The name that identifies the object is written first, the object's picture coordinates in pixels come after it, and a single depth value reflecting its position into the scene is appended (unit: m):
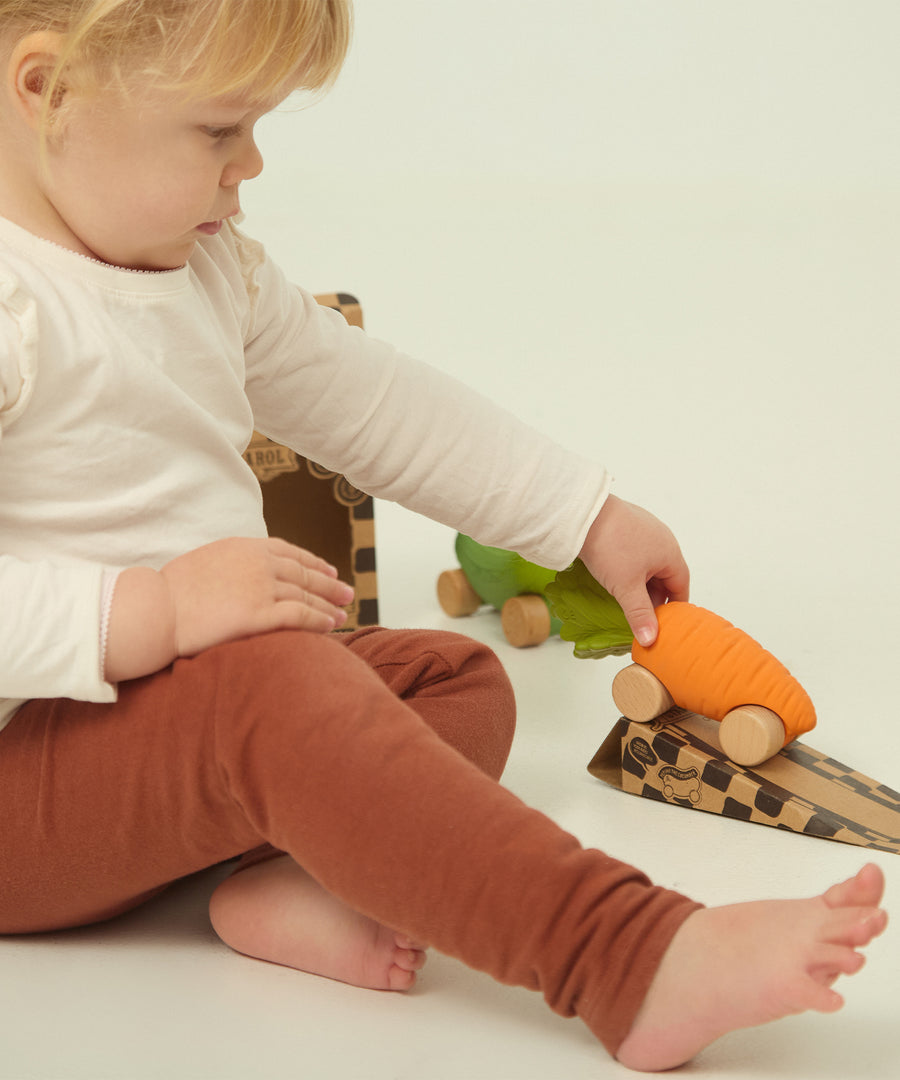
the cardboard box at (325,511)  1.36
